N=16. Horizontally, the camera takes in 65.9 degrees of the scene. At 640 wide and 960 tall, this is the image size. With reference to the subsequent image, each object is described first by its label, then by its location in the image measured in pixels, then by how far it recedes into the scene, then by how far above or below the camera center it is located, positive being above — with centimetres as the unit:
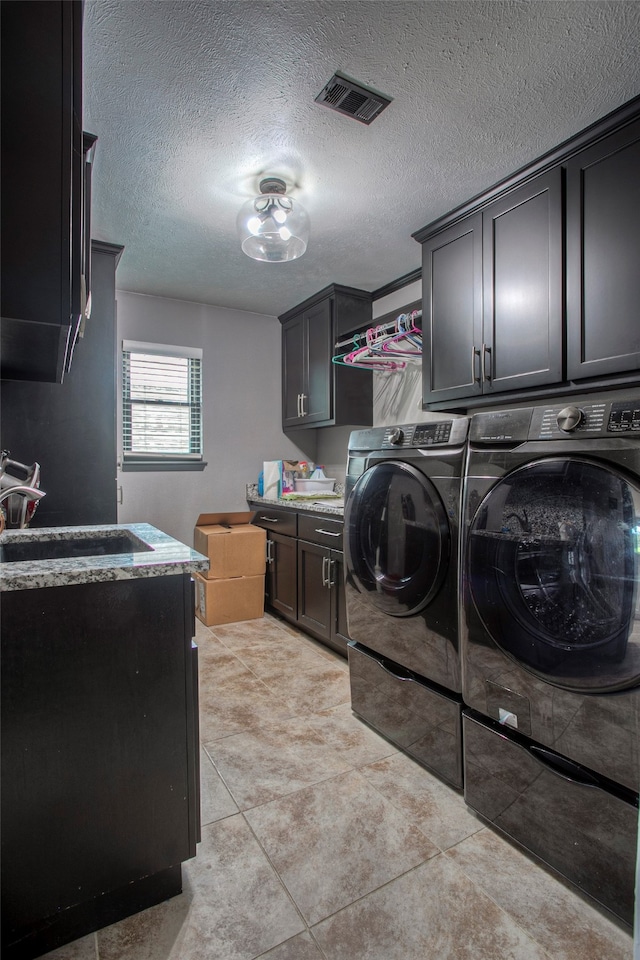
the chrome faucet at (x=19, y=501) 197 -11
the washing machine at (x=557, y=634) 127 -46
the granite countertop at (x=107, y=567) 111 -23
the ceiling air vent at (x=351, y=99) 167 +131
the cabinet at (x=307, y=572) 300 -66
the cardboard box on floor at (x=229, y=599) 359 -93
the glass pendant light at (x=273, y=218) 225 +117
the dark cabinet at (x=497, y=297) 203 +81
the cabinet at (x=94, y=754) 113 -70
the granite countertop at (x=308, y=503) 308 -21
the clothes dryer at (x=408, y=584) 179 -44
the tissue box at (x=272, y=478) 400 -4
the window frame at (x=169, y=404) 367 +38
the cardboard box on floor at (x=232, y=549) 357 -56
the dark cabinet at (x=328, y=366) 358 +82
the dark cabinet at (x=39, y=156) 103 +68
